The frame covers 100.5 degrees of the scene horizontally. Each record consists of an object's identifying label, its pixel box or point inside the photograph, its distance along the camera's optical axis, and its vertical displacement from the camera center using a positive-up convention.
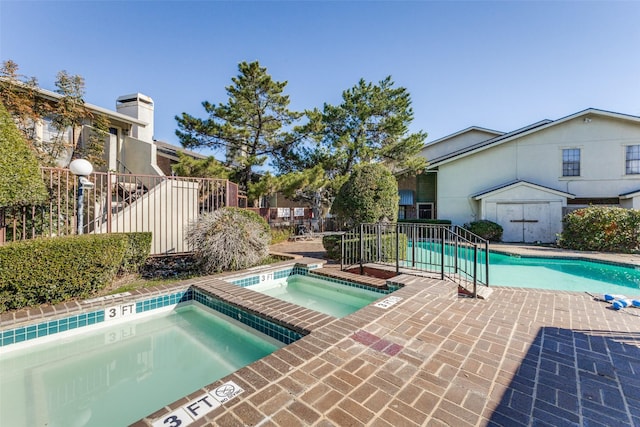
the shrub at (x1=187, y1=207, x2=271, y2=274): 6.65 -0.69
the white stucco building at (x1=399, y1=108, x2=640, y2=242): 14.69 +2.51
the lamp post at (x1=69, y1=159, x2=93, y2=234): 5.69 +0.88
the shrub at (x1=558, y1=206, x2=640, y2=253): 11.43 -0.61
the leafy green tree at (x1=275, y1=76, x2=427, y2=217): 16.25 +4.97
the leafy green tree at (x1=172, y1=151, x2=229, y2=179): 12.74 +2.25
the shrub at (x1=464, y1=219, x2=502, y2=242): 15.05 -0.84
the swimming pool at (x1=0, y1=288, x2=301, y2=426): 2.77 -1.99
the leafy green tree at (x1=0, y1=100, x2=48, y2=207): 4.74 +0.81
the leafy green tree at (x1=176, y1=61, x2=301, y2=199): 14.43 +5.21
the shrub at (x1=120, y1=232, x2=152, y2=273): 6.29 -0.91
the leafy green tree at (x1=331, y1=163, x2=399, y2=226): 8.21 +0.56
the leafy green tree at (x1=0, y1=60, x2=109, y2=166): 8.56 +3.80
